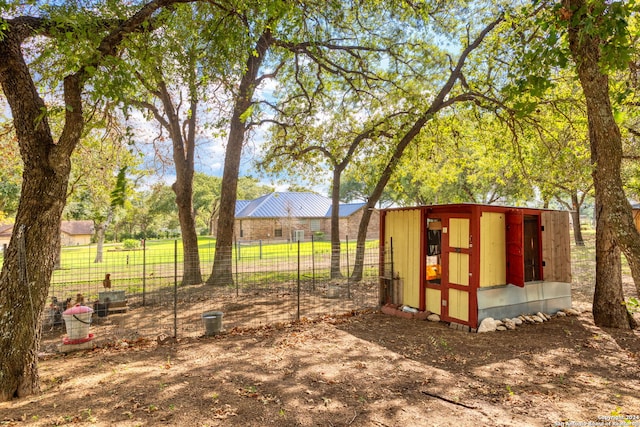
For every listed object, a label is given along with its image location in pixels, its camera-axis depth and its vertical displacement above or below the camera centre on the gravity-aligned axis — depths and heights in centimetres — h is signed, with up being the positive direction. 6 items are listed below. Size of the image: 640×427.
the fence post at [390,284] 833 -144
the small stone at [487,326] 662 -193
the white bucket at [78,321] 559 -152
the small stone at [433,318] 737 -196
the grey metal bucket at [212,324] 646 -180
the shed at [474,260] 689 -79
